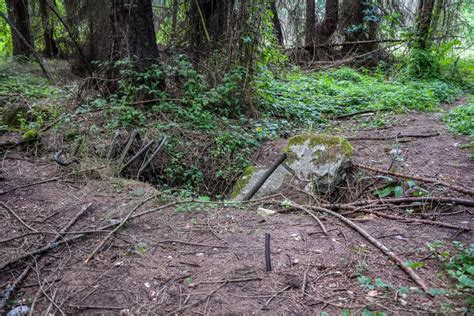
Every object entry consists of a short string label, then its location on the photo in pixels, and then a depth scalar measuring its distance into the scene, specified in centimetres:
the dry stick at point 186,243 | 282
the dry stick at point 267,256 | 245
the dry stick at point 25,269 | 218
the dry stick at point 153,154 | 445
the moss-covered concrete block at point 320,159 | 408
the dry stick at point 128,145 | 441
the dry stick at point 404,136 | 526
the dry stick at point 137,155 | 436
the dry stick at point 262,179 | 404
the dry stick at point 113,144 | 446
